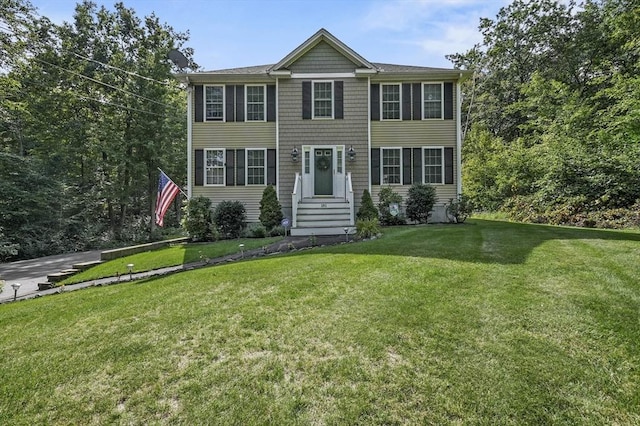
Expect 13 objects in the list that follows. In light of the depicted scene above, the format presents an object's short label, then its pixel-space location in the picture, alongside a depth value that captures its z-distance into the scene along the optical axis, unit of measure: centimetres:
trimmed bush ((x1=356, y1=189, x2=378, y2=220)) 1215
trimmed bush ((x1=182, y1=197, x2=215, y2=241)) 1145
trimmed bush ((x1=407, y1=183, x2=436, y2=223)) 1253
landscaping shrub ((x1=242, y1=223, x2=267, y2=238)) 1141
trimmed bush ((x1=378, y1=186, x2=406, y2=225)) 1239
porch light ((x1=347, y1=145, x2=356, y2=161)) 1330
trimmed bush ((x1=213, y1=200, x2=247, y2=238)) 1184
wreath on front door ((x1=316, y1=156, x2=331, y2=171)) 1350
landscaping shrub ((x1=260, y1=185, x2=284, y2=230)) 1214
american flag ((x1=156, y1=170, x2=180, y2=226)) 1057
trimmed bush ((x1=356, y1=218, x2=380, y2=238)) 974
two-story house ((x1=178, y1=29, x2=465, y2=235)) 1335
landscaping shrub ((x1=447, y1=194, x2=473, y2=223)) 1275
